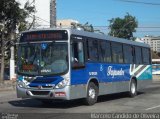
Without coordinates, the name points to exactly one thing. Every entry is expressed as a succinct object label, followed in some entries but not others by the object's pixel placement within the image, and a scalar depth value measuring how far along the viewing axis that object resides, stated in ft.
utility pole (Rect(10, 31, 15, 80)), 150.50
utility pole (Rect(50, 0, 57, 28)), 230.48
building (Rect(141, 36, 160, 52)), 456.86
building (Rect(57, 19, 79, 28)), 323.57
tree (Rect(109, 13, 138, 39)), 258.96
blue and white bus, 56.54
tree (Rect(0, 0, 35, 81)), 116.23
